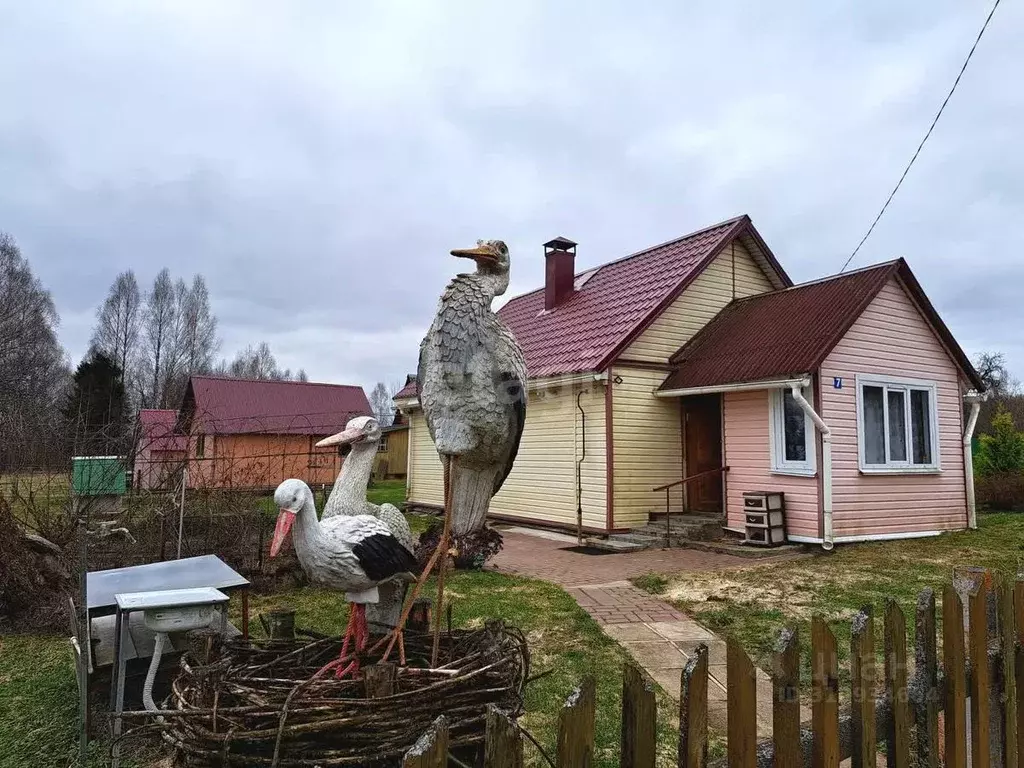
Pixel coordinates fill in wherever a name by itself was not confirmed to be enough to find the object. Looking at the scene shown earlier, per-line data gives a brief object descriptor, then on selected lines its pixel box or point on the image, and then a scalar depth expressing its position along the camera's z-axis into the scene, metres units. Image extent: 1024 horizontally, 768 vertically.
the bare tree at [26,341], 26.17
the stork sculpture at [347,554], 2.45
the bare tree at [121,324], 38.19
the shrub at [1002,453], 14.37
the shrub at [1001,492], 13.52
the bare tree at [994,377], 31.32
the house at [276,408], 22.95
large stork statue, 2.58
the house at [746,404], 9.38
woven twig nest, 2.05
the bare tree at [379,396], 61.03
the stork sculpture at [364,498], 2.72
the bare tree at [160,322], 38.66
